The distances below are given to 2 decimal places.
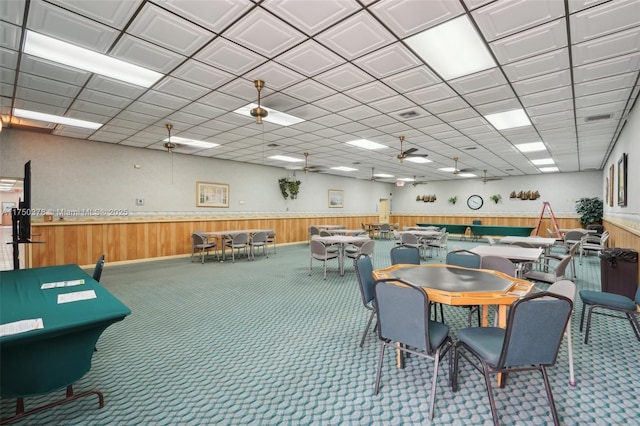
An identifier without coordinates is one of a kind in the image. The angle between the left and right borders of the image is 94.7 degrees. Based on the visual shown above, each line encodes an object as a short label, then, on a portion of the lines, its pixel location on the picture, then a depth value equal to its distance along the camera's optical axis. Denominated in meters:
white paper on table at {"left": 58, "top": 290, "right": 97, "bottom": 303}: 2.11
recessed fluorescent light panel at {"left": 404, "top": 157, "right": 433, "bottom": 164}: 9.97
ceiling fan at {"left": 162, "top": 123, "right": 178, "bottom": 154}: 5.89
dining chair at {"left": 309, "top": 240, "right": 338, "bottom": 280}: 6.07
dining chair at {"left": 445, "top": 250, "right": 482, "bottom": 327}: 3.72
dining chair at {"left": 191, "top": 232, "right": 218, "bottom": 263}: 7.94
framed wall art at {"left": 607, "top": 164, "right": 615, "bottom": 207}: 7.86
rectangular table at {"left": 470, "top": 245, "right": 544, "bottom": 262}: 4.13
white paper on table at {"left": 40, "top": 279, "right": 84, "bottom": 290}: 2.49
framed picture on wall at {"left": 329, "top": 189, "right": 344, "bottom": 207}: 14.59
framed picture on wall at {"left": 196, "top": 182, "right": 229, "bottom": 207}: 9.51
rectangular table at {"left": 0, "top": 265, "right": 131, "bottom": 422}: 1.58
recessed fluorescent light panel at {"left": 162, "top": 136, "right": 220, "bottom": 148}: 7.38
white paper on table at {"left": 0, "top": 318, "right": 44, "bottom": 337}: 1.53
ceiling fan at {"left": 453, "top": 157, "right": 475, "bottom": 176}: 9.82
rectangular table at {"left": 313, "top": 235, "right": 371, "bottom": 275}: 6.47
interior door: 18.44
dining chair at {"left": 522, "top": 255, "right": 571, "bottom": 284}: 3.43
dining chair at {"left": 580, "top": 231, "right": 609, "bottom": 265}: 6.69
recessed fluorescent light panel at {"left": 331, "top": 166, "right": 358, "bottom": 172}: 11.98
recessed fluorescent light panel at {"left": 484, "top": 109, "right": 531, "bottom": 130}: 5.39
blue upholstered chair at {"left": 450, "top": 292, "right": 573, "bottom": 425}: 1.77
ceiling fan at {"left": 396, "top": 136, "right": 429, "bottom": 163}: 6.36
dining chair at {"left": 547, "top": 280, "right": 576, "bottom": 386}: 2.27
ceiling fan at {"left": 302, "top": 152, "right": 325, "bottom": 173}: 9.52
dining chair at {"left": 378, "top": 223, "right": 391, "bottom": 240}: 13.38
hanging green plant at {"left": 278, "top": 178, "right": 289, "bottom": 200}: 11.94
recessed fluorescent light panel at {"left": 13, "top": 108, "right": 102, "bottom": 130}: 5.34
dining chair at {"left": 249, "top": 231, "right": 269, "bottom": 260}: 8.36
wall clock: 15.80
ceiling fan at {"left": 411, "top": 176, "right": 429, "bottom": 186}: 16.22
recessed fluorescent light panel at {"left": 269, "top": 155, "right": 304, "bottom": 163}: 9.56
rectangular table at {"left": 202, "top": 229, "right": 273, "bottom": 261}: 8.23
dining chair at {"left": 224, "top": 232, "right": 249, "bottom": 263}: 7.94
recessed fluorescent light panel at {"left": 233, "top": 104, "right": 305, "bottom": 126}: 5.20
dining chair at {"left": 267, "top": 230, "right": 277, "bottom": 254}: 9.40
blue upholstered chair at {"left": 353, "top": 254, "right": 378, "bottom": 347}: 3.01
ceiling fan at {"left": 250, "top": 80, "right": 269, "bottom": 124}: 3.80
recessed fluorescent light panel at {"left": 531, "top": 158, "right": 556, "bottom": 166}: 10.04
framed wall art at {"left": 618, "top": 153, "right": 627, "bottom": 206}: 5.47
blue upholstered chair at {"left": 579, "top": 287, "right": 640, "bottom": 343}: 2.97
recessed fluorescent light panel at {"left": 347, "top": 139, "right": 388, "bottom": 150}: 7.60
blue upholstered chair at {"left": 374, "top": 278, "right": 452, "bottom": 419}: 2.02
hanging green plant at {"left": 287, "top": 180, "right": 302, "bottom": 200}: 12.04
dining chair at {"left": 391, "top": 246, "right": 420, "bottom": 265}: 4.24
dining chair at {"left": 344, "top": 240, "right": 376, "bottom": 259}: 5.92
